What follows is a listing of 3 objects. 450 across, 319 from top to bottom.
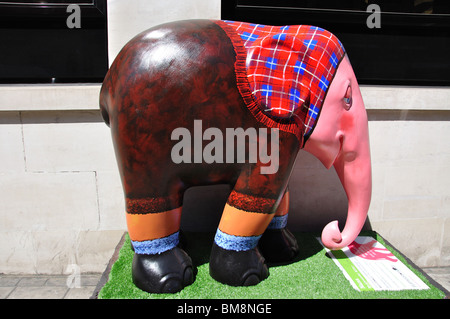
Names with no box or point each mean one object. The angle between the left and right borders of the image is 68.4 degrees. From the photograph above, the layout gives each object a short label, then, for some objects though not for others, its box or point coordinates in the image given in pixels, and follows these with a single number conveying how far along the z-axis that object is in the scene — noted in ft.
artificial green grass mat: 4.11
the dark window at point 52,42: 5.79
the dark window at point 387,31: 6.11
